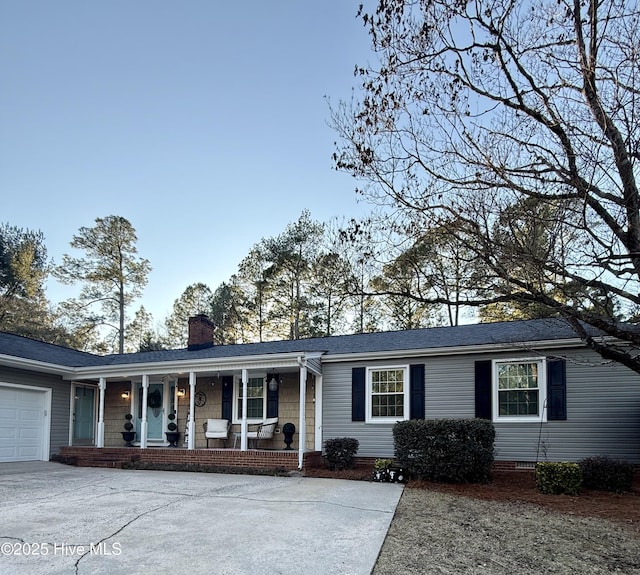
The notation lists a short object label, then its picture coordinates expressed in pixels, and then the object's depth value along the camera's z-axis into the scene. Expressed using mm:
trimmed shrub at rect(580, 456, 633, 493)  8766
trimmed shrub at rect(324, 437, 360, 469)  11578
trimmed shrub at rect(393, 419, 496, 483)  9297
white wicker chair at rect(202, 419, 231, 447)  13664
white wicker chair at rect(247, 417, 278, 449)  13094
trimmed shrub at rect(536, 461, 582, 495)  8531
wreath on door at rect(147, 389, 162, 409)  15422
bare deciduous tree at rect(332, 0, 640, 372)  6562
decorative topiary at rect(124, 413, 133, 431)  14727
